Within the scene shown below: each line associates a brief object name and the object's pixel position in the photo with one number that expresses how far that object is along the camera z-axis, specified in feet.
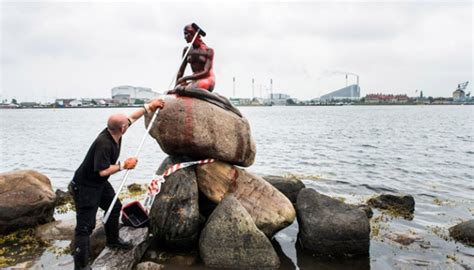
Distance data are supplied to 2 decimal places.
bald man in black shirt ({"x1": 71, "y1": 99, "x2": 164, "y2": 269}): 22.18
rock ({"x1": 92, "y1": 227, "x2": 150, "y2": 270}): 25.05
